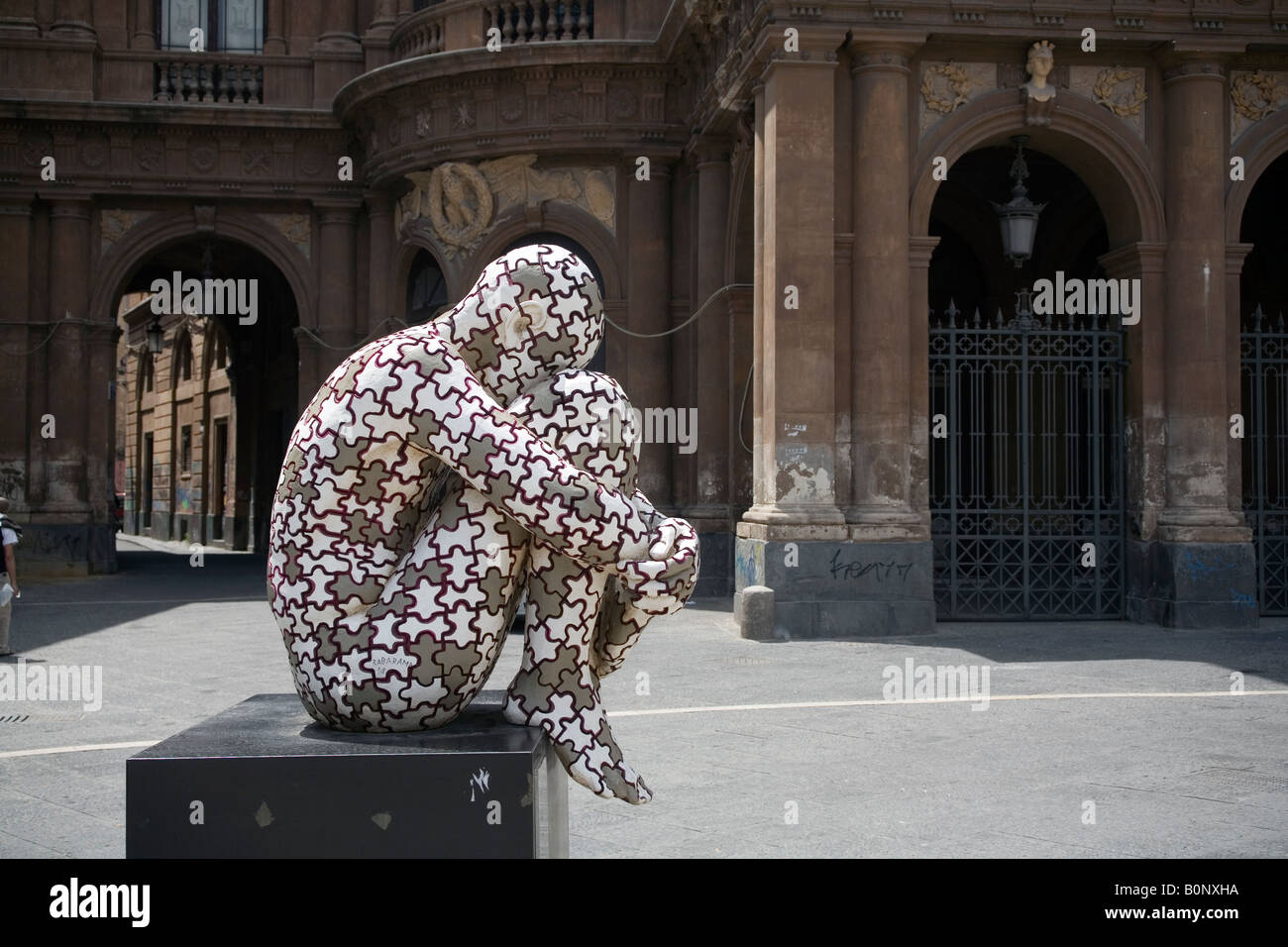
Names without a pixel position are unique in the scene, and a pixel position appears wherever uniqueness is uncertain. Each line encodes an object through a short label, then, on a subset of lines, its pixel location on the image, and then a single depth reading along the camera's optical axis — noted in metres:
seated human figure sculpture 3.58
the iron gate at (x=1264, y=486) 13.66
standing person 10.70
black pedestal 3.32
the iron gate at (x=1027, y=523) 13.06
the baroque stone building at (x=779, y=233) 12.45
